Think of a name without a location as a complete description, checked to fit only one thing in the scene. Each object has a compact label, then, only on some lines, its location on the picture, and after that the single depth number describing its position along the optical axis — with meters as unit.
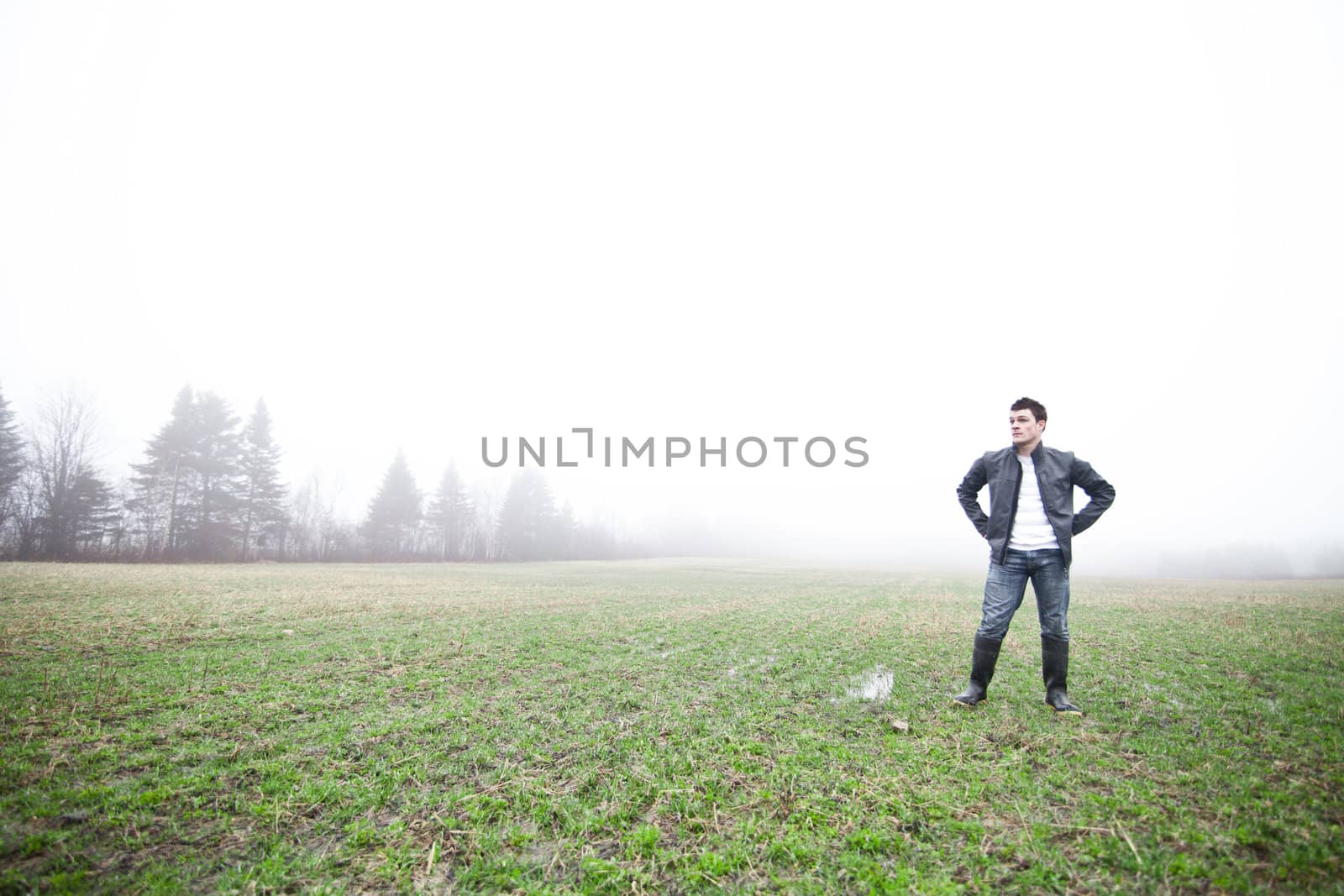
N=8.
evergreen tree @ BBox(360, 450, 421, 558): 54.00
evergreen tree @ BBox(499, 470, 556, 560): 64.50
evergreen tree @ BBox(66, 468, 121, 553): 35.06
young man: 5.53
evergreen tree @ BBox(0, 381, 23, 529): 33.06
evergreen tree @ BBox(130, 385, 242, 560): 39.59
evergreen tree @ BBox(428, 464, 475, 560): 61.38
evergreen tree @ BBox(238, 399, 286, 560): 43.25
